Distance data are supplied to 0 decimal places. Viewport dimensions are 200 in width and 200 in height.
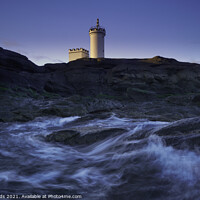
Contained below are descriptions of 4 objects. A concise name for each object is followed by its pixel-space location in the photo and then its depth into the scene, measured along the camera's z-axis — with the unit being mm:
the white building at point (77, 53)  43000
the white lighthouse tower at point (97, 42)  37625
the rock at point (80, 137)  4250
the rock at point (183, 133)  2789
